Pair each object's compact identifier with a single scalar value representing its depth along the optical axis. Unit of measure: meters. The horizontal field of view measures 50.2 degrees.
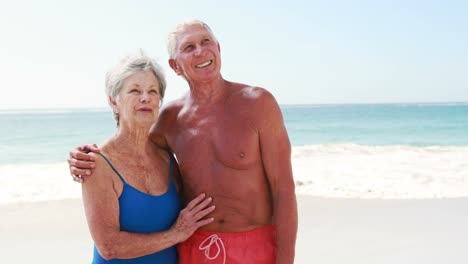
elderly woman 2.22
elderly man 2.41
